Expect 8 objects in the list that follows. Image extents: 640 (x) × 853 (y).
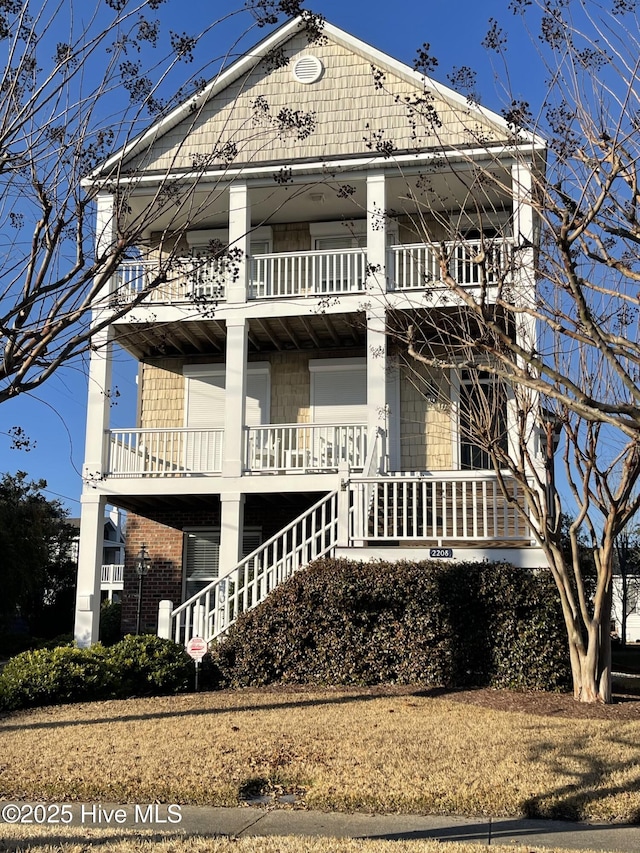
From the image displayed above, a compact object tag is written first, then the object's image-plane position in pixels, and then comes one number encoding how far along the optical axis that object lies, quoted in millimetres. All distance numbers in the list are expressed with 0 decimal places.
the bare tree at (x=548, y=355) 5996
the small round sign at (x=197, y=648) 11547
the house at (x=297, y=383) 13336
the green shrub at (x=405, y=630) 11750
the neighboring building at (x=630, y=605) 41312
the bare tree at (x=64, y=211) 6000
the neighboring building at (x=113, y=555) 39438
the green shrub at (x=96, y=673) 11312
